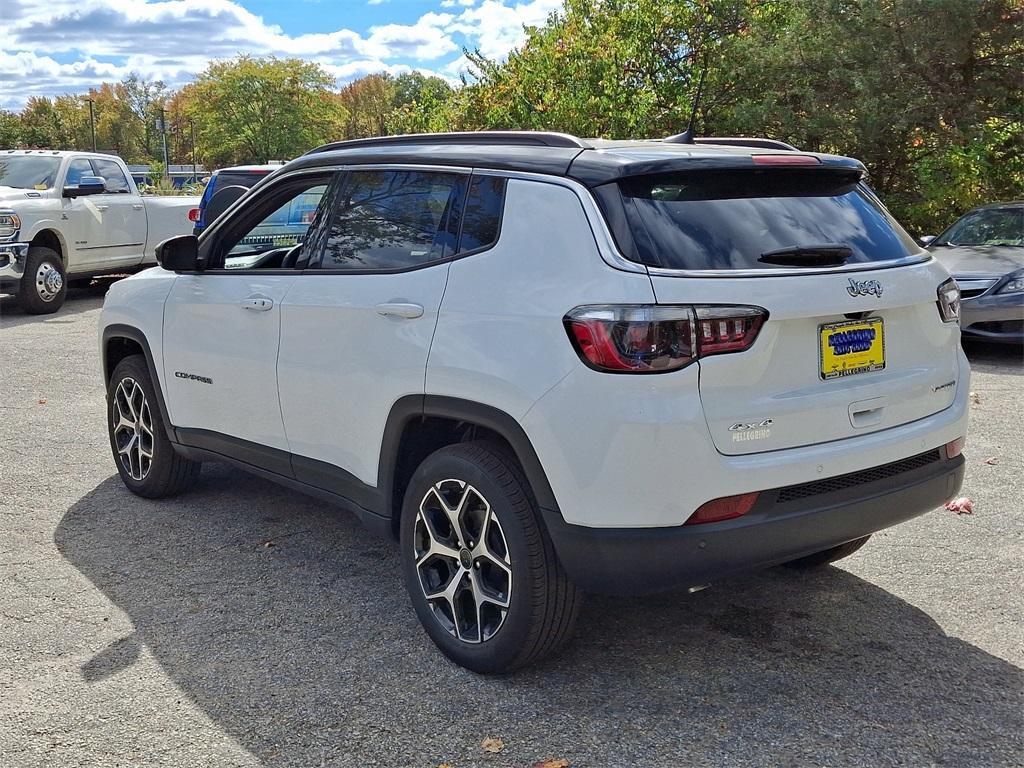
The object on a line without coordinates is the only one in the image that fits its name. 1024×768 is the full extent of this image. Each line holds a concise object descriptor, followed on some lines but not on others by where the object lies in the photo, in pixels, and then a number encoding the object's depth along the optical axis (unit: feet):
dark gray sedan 32.07
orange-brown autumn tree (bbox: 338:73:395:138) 331.77
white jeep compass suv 10.62
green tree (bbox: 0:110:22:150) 279.08
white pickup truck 44.98
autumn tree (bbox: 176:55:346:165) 277.44
